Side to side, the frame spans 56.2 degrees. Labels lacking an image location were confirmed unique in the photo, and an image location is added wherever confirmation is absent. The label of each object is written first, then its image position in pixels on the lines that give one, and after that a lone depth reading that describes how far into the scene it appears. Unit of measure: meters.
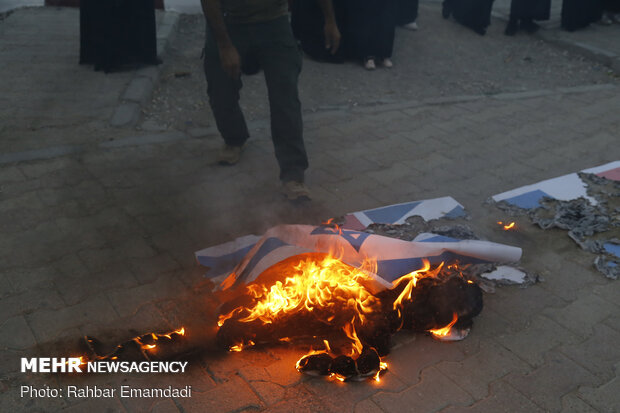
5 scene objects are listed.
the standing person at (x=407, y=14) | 9.53
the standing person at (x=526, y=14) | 9.93
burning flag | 2.98
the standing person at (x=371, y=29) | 8.23
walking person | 4.45
